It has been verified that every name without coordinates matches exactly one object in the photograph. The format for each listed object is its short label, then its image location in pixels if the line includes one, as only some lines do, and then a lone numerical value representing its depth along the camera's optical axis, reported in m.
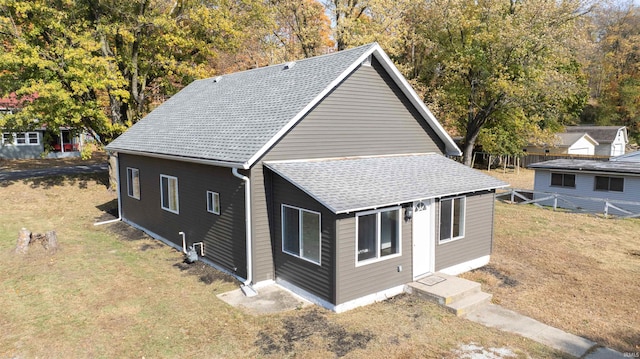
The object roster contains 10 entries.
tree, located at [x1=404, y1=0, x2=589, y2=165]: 26.55
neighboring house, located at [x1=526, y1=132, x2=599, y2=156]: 45.88
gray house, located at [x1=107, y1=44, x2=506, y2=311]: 10.70
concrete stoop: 10.52
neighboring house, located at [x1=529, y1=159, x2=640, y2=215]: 23.33
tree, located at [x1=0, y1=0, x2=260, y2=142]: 20.41
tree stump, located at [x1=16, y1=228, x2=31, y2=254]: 14.27
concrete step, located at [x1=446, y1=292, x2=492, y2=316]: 10.27
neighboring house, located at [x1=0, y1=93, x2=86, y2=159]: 37.22
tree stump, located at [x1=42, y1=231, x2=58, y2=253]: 14.55
